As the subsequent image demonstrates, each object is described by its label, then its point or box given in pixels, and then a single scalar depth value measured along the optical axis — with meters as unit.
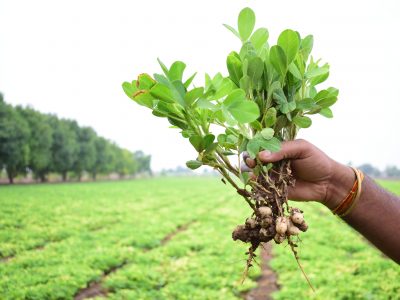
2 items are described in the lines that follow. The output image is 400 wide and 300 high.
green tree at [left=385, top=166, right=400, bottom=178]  163.20
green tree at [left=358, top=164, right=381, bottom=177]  160.62
